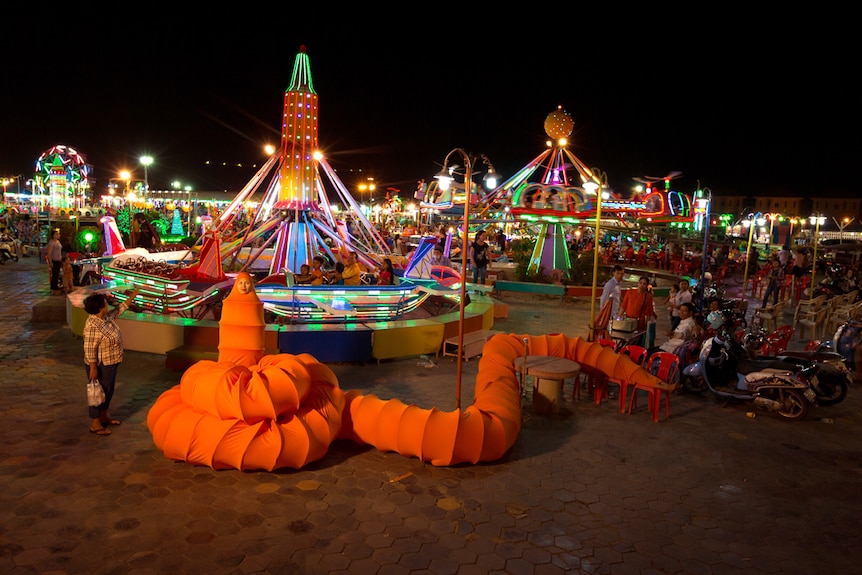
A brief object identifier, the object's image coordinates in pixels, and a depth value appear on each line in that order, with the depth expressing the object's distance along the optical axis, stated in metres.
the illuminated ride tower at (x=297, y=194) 14.97
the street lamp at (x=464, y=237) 6.05
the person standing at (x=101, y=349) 5.75
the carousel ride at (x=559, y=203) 17.58
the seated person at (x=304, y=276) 11.52
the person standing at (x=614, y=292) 9.83
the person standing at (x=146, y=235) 20.31
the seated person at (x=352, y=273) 11.79
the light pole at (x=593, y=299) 8.97
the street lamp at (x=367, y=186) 60.59
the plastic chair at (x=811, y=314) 12.00
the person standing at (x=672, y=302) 11.19
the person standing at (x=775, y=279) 16.19
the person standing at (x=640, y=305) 9.52
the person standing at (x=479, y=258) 16.75
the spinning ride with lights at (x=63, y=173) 40.09
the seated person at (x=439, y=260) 13.39
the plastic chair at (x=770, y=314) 11.96
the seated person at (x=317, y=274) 11.41
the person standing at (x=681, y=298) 10.63
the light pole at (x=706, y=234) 9.97
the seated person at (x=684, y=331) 8.22
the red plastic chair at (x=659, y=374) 6.94
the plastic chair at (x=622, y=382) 7.22
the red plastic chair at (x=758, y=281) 19.95
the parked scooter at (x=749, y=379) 7.10
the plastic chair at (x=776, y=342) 9.30
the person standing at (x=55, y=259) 14.61
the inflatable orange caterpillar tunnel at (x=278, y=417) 5.11
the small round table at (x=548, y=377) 6.86
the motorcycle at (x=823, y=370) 7.52
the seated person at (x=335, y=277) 12.35
